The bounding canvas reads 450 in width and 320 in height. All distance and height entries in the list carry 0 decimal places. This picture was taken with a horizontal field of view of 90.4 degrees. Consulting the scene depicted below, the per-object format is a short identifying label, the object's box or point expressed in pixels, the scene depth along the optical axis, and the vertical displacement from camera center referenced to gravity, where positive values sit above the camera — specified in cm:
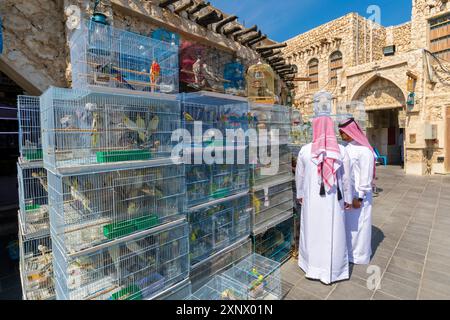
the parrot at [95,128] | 205 +19
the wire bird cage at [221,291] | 228 -152
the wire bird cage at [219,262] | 254 -142
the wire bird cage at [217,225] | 260 -100
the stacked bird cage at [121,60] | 197 +90
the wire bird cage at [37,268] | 246 -142
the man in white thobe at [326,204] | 264 -73
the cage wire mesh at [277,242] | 321 -145
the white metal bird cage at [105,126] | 187 +22
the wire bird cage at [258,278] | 246 -153
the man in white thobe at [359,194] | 304 -70
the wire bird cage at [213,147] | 259 -1
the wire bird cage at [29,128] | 300 +32
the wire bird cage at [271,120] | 322 +39
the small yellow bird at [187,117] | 263 +36
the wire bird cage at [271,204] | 307 -88
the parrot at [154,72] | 233 +79
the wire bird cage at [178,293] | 219 -147
